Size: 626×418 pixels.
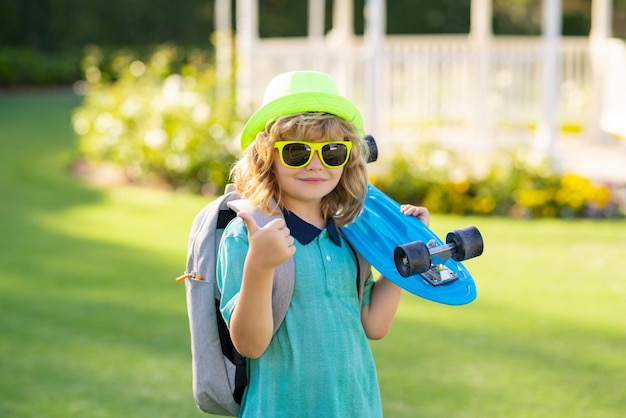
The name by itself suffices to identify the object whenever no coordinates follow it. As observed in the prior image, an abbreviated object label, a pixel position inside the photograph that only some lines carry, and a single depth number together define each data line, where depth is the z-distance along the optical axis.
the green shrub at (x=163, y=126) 9.99
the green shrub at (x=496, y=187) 8.80
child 2.35
